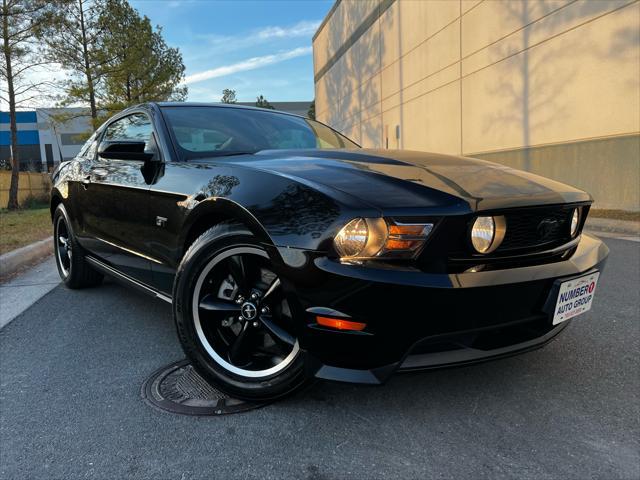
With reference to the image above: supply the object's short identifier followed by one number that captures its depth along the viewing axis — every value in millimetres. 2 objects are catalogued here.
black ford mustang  1742
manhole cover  2125
